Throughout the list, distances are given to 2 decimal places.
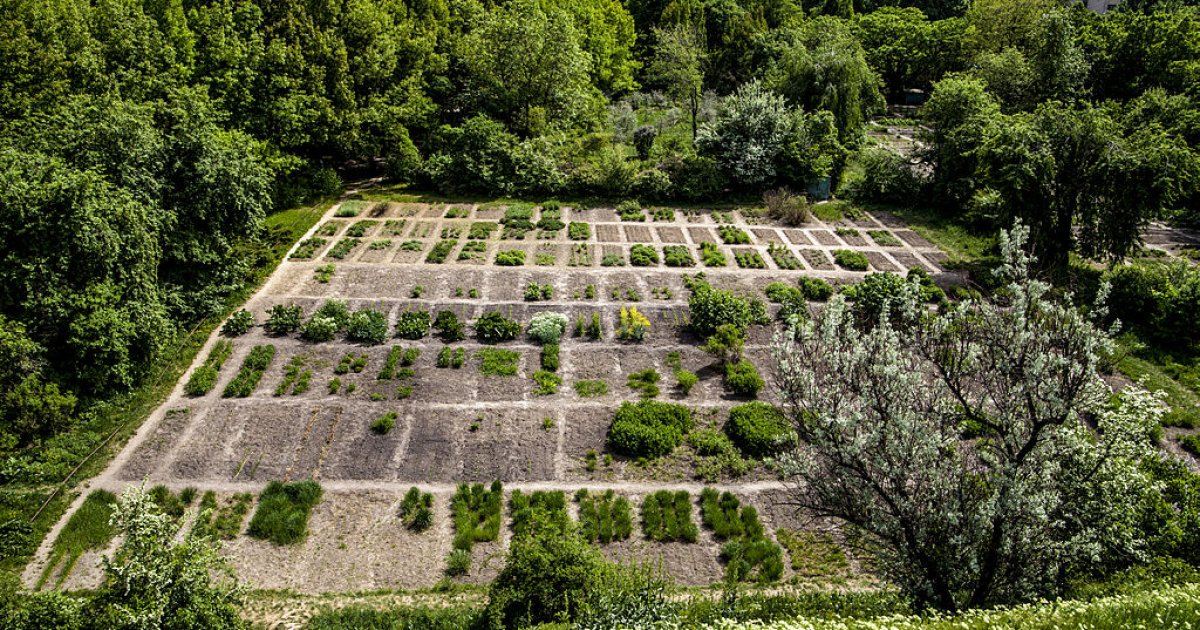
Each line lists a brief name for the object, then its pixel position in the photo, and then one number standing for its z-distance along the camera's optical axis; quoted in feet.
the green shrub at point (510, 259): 96.14
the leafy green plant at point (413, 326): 79.92
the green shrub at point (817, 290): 90.07
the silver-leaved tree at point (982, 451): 36.47
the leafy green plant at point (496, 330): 79.92
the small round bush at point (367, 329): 78.84
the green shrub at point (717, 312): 81.05
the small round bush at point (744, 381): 71.67
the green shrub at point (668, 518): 55.21
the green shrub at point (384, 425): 65.67
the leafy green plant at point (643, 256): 97.91
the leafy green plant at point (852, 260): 98.17
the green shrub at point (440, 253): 97.14
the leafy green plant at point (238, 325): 79.77
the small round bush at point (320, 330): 78.84
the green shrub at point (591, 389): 71.41
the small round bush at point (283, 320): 79.92
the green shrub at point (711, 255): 98.37
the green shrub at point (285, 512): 54.80
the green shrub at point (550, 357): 75.10
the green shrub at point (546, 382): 71.56
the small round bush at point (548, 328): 79.36
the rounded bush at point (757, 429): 63.62
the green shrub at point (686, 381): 72.28
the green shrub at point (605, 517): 55.01
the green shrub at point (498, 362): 74.33
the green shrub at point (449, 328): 79.71
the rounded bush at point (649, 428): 63.67
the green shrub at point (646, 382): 71.56
